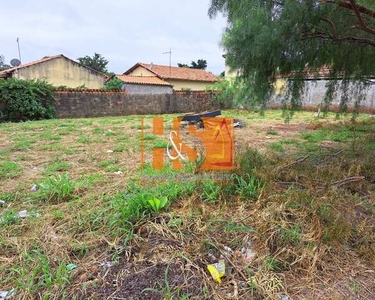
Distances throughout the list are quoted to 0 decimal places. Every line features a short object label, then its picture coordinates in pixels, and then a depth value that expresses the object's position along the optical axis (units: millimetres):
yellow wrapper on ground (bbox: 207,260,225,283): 1618
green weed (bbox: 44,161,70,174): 3559
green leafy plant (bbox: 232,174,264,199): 2379
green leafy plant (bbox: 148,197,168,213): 2088
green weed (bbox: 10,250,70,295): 1510
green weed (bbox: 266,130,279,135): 7075
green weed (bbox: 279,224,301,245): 1896
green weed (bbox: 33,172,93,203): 2590
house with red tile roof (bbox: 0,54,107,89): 17016
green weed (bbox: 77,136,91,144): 5572
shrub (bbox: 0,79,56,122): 9406
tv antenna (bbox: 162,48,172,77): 19511
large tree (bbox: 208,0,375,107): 2934
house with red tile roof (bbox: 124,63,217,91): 23656
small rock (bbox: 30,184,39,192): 2846
